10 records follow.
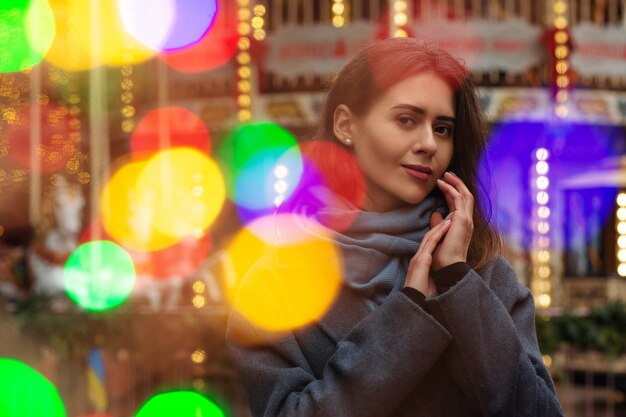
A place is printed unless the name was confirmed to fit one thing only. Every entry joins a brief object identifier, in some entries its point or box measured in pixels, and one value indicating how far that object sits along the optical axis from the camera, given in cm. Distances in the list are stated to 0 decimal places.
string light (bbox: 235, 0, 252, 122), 883
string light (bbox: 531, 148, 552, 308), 994
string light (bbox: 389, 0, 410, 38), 849
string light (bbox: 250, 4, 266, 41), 900
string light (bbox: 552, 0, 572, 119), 881
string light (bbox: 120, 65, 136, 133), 1011
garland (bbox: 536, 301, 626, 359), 636
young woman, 164
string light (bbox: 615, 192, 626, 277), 1159
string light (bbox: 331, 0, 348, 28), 945
